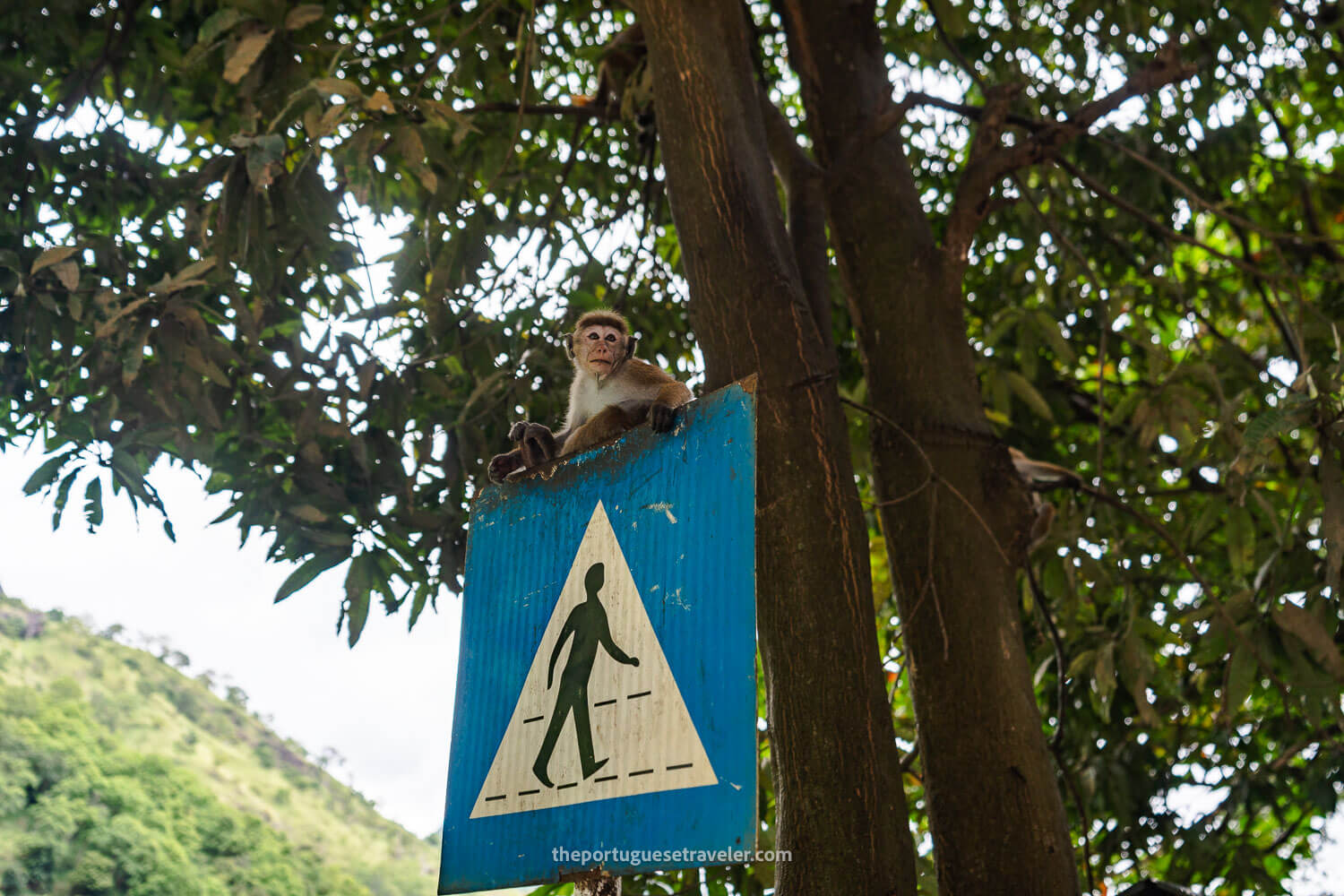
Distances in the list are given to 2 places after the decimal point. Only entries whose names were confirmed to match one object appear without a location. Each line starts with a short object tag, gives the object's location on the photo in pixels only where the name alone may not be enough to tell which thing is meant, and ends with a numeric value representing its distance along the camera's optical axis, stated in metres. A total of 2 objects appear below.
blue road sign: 1.43
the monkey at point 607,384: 2.76
